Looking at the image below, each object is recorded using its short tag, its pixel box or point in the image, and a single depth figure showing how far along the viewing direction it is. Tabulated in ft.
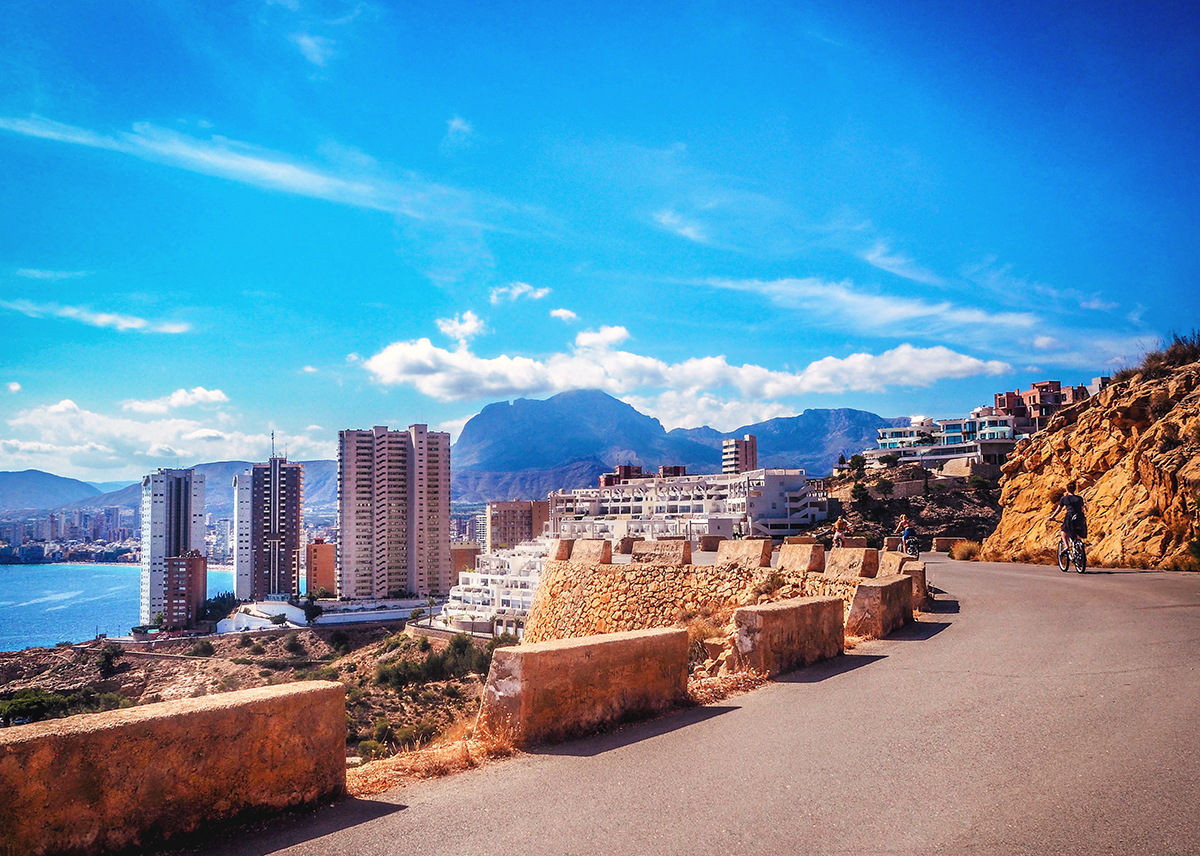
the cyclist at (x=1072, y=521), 52.54
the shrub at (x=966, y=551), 79.97
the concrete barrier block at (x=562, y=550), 71.61
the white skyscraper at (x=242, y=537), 436.35
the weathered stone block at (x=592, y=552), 67.62
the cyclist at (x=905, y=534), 78.48
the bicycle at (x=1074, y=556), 52.49
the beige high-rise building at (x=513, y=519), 503.61
